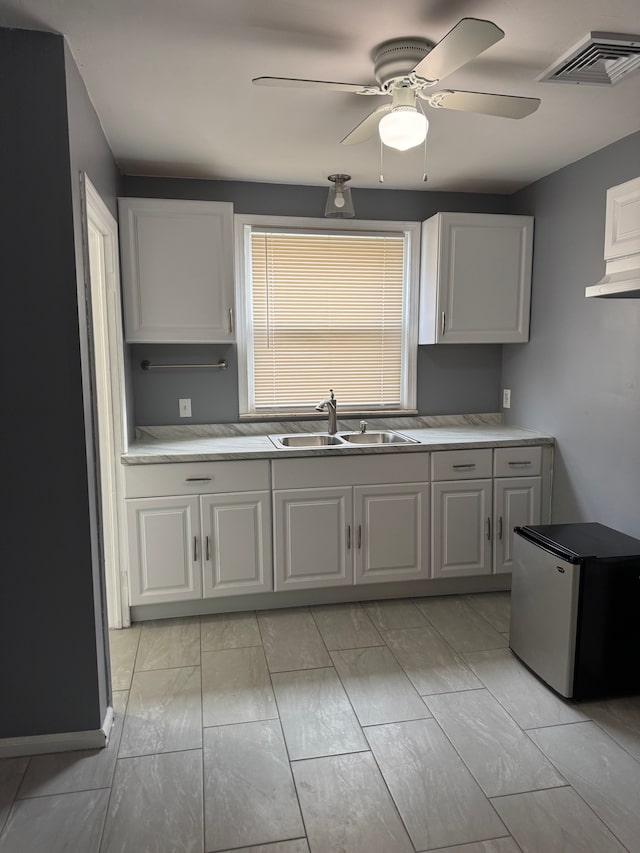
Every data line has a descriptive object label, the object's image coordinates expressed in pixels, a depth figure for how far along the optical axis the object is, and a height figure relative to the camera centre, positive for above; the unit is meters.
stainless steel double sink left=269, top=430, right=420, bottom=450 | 3.47 -0.46
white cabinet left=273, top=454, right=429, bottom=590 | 3.10 -0.86
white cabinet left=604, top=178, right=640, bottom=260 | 2.12 +0.52
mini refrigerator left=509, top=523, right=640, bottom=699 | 2.30 -0.99
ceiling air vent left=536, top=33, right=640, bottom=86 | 1.85 +1.00
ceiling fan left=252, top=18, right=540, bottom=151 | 1.76 +0.85
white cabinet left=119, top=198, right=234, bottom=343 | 3.07 +0.48
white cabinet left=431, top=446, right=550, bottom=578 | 3.26 -0.80
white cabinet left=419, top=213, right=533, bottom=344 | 3.43 +0.50
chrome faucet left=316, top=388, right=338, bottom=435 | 3.53 -0.28
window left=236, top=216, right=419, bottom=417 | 3.54 +0.29
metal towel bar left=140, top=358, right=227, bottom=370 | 3.40 -0.02
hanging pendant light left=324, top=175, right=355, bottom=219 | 3.09 +0.83
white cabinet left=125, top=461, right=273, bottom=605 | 2.96 -0.86
